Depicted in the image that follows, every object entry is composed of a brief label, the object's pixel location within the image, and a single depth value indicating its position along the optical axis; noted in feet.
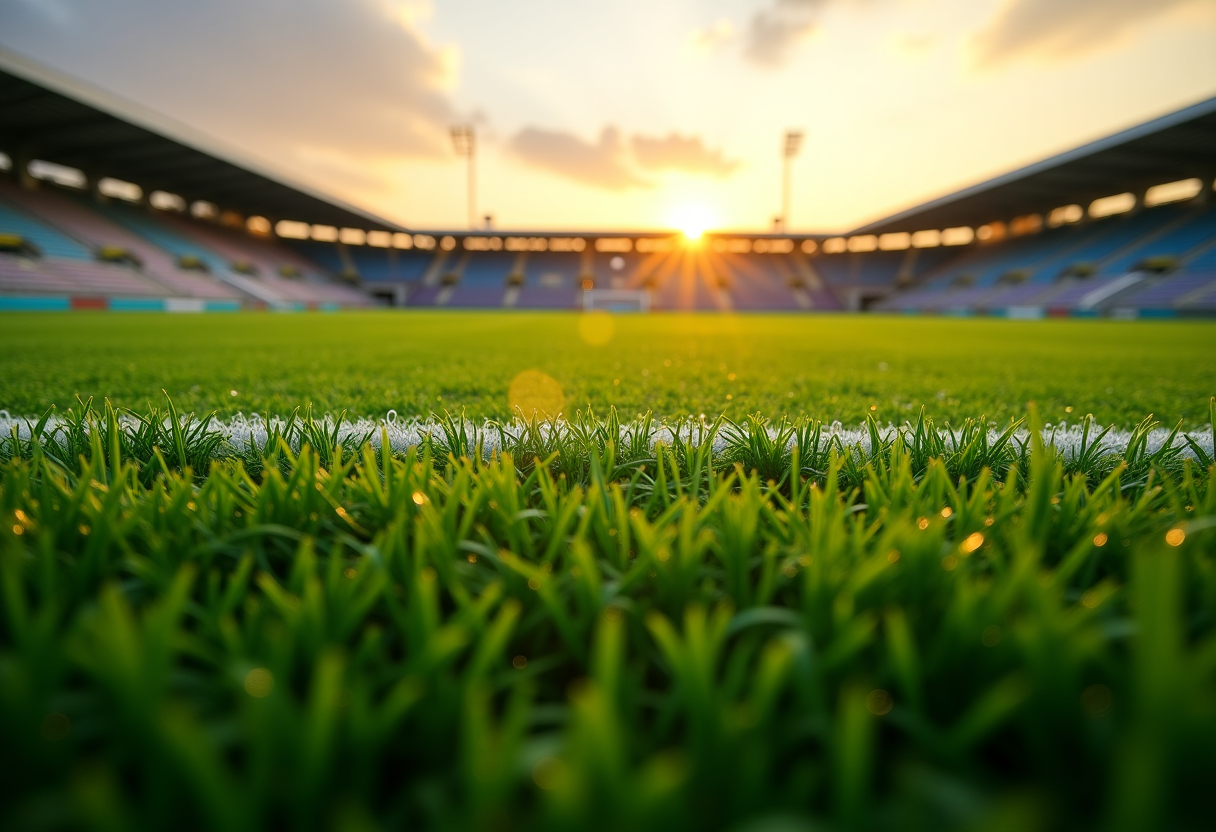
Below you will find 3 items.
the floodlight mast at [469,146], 149.48
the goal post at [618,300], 137.08
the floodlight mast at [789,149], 147.21
